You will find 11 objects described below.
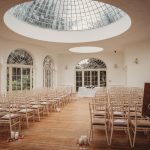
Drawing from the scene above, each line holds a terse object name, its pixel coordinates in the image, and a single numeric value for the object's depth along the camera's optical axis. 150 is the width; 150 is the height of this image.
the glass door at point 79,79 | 21.08
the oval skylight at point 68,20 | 12.23
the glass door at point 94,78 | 20.81
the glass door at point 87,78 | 20.88
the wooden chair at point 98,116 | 5.09
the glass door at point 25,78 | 15.38
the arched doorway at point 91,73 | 20.69
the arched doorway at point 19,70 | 14.00
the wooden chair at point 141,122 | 4.64
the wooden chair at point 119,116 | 4.86
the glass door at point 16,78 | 14.38
